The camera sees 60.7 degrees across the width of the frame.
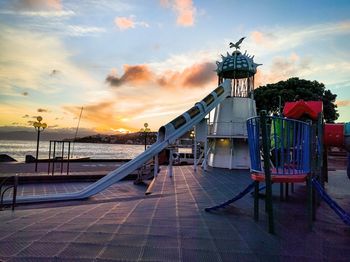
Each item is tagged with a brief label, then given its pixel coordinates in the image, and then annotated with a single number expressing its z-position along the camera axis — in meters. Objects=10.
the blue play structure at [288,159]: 5.88
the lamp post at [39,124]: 25.00
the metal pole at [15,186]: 8.91
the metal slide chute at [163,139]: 12.60
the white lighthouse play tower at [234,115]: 22.05
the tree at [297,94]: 42.93
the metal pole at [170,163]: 17.37
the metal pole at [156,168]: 16.79
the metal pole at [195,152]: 20.09
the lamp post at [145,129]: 30.33
